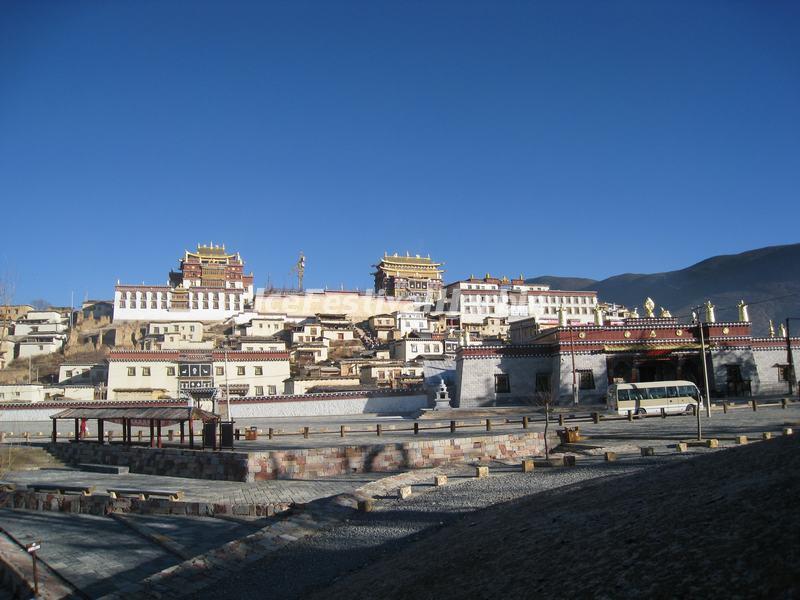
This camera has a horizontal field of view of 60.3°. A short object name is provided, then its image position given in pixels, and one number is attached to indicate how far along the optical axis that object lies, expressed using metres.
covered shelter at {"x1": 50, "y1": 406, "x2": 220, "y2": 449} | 27.28
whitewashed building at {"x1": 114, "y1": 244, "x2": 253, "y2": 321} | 99.50
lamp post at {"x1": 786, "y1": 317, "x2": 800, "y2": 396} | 42.28
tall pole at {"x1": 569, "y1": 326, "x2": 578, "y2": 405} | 41.03
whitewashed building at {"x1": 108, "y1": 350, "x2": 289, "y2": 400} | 50.28
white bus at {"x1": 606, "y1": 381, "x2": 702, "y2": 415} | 32.90
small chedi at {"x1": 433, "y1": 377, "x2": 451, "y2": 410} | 42.25
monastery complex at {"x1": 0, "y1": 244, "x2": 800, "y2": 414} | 42.56
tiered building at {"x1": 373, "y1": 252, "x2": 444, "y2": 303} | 114.44
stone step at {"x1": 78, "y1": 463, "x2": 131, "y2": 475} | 26.48
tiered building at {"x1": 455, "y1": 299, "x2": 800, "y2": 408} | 41.78
